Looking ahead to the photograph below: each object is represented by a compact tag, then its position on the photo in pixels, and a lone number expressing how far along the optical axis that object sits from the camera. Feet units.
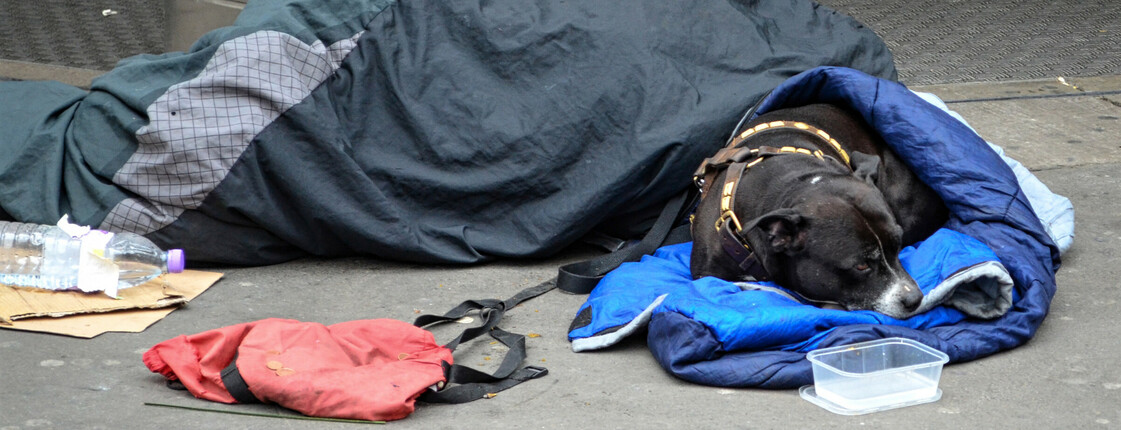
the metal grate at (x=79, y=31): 21.26
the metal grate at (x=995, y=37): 21.48
